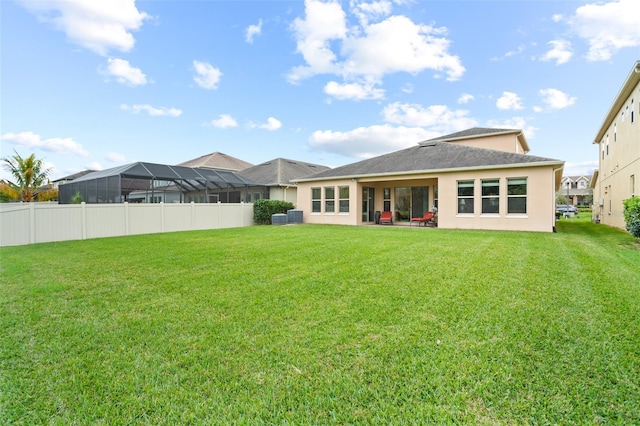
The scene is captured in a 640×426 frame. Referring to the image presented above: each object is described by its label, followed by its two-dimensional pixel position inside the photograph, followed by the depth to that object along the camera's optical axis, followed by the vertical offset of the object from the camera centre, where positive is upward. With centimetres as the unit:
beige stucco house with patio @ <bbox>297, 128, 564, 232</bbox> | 1316 +106
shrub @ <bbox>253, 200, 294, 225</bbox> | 1897 -18
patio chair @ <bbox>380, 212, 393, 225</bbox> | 1756 -63
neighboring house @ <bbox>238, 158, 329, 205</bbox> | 2242 +263
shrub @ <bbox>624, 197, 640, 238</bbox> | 930 -31
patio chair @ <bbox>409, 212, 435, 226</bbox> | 1577 -62
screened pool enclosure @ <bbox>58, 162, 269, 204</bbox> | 1590 +144
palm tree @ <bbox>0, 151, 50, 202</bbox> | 2420 +253
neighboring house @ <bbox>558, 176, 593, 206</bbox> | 6119 +328
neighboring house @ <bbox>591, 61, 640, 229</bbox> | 1212 +263
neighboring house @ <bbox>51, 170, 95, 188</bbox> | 4333 +450
